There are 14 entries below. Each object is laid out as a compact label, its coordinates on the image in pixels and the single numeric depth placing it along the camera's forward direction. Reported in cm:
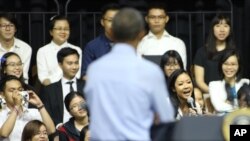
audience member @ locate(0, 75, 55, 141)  1407
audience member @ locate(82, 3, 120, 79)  1555
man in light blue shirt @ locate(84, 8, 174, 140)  947
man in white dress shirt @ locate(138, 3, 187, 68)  1620
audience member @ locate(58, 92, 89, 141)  1421
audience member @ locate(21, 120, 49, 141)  1363
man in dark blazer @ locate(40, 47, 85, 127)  1526
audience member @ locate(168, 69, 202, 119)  1400
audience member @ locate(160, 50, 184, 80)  1531
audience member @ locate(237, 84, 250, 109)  1304
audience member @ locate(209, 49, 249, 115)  1474
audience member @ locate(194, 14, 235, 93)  1591
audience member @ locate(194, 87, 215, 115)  1494
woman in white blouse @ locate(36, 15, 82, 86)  1610
